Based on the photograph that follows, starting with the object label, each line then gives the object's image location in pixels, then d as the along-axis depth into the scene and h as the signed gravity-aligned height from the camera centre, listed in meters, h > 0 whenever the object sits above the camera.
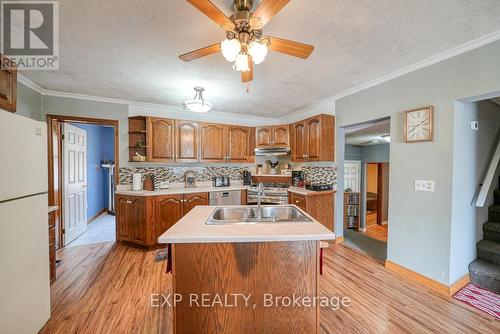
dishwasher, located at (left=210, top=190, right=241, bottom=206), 3.52 -0.64
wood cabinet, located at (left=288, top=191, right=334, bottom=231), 3.07 -0.68
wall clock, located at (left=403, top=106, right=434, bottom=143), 2.04 +0.44
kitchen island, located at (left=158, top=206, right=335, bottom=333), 1.33 -0.84
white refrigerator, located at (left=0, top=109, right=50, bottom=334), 1.21 -0.45
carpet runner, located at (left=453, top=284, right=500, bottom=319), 1.76 -1.32
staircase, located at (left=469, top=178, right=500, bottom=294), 2.02 -1.07
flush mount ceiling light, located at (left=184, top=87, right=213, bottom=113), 2.50 +0.77
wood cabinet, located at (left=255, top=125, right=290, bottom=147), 3.96 +0.59
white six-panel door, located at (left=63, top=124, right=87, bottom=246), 3.19 -0.33
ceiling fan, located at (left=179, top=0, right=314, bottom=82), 1.11 +0.88
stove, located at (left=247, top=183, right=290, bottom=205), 3.77 -0.63
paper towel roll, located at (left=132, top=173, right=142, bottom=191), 3.29 -0.31
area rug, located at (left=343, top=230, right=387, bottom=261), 2.89 -1.35
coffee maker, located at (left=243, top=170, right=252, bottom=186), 4.30 -0.32
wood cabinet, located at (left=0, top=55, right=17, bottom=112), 1.35 +0.54
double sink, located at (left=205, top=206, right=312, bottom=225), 1.84 -0.48
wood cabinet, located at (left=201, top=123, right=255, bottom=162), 3.78 +0.43
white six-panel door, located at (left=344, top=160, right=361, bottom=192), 5.53 -0.34
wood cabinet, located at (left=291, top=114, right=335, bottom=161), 3.22 +0.44
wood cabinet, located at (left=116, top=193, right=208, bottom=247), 2.97 -0.83
